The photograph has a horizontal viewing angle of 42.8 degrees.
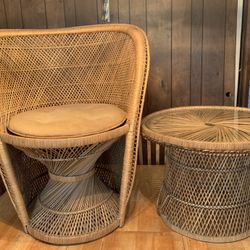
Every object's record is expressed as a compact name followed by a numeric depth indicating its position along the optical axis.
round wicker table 1.24
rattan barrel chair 1.26
